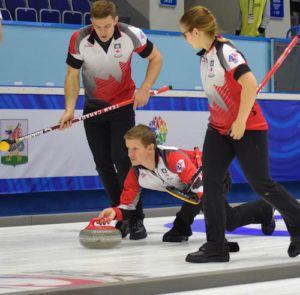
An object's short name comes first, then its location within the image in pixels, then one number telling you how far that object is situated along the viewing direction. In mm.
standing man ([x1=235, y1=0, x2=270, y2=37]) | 17984
